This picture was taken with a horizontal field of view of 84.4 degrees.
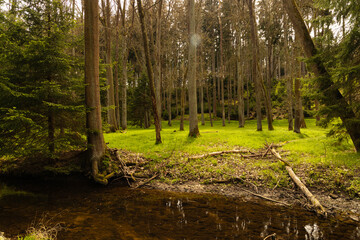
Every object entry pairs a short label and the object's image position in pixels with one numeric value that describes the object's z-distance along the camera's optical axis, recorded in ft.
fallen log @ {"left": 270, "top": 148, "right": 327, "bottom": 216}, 17.68
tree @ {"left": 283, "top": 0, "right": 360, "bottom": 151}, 24.75
